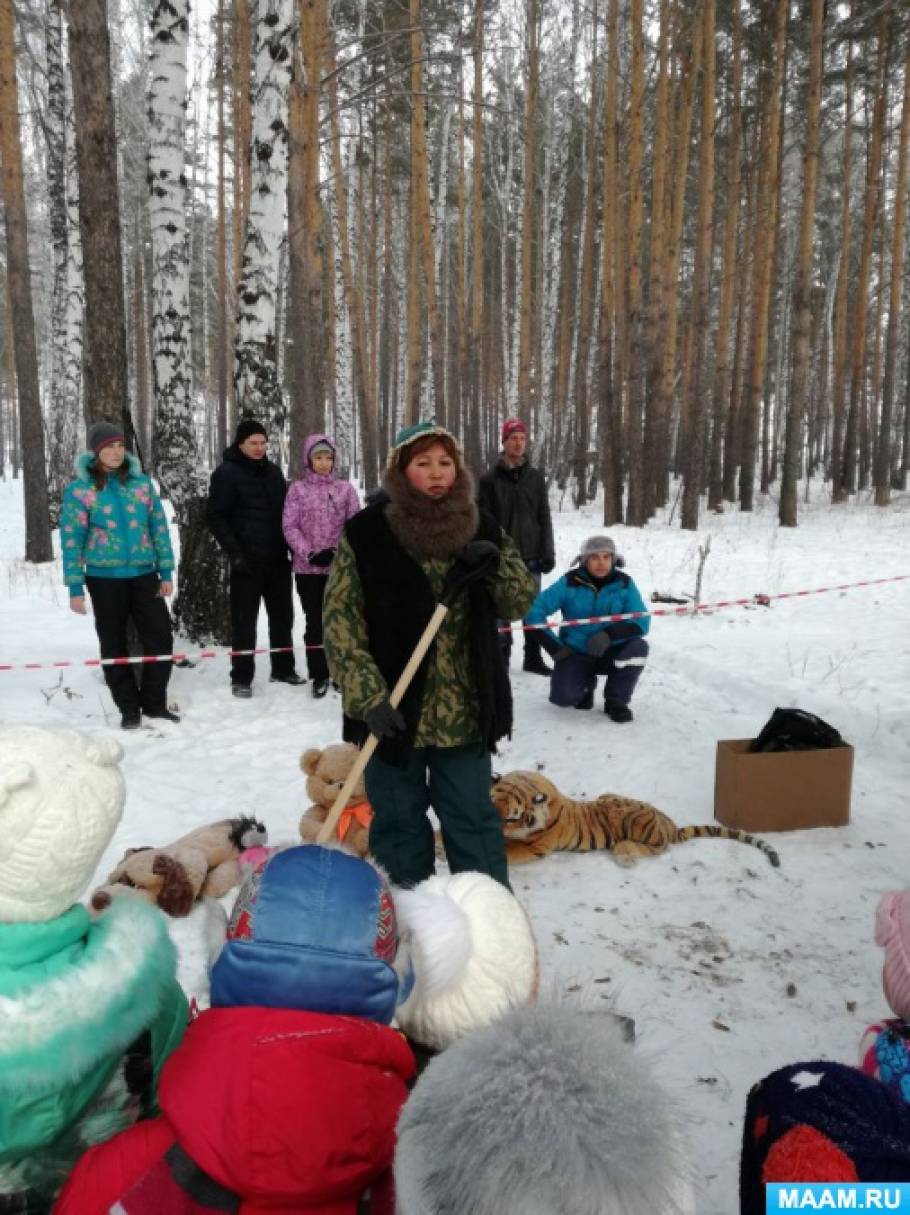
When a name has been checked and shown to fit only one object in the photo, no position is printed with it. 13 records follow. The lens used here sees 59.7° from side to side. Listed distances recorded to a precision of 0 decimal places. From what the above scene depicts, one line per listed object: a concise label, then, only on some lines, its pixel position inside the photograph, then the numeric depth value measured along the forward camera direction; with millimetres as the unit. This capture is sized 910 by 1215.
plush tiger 3482
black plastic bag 3795
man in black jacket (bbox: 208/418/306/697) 5648
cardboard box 3674
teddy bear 3375
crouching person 5395
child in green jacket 1312
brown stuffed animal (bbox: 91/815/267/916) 2996
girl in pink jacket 5703
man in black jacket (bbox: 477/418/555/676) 6219
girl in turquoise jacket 4844
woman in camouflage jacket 2645
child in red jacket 1097
